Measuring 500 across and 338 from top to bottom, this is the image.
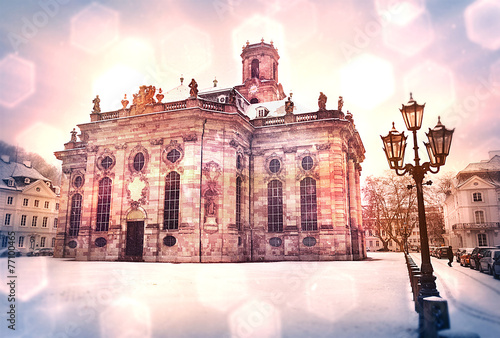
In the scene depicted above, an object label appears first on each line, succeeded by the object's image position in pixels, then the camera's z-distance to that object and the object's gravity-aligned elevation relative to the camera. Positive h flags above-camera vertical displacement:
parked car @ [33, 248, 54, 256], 42.35 -1.54
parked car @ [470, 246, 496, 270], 24.01 -1.35
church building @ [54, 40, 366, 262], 30.14 +4.66
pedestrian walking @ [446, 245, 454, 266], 29.09 -1.48
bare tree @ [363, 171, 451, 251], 58.66 +6.21
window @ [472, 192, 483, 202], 48.62 +5.07
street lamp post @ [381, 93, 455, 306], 9.89 +2.50
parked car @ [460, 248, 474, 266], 27.50 -1.69
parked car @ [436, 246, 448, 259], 42.84 -1.83
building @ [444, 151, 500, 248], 46.31 +4.05
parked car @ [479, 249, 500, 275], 20.11 -1.37
